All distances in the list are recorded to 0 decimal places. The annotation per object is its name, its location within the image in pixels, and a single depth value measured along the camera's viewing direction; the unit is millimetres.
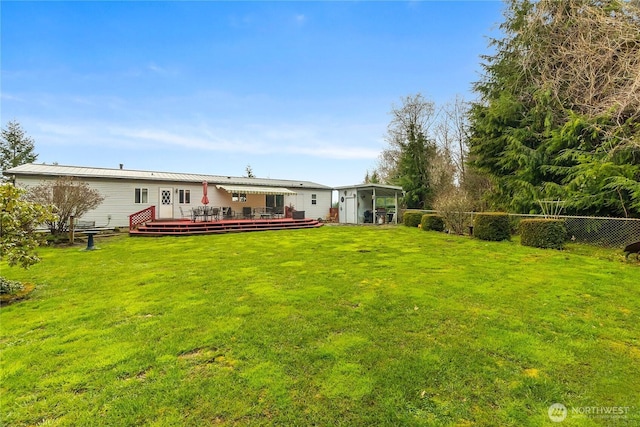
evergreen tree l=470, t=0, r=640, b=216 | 9633
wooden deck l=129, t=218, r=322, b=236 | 13680
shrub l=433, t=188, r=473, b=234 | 12656
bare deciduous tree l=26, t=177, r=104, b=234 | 11297
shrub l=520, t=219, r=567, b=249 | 9062
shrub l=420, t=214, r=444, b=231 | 13984
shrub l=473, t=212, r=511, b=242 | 10531
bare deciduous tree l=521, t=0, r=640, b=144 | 9797
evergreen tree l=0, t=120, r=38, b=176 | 30734
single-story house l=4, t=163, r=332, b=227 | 14969
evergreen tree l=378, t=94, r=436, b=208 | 23438
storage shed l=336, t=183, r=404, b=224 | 20172
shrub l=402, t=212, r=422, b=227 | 16766
